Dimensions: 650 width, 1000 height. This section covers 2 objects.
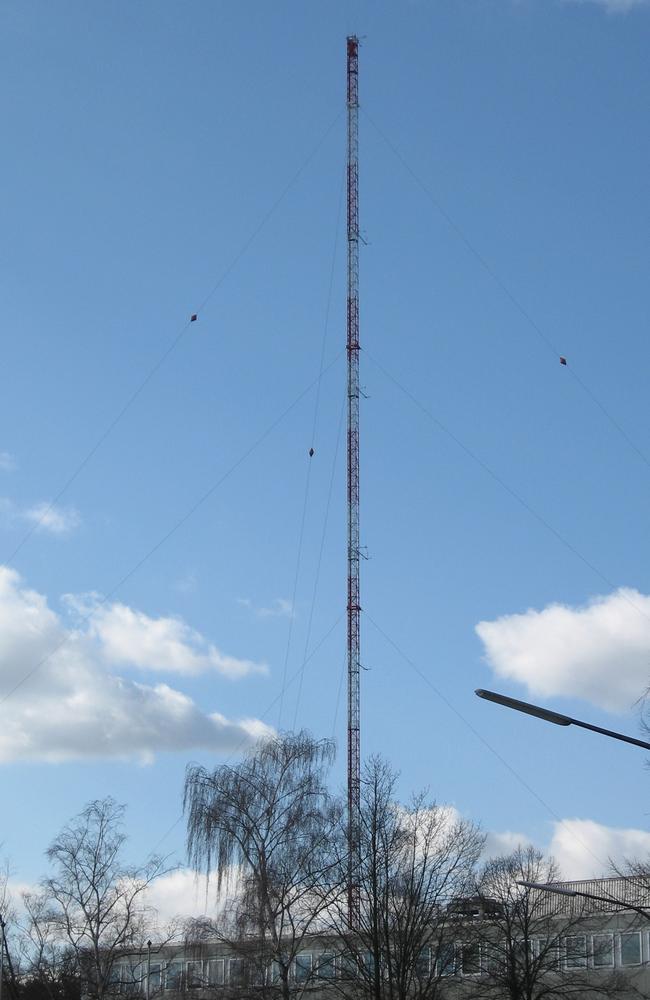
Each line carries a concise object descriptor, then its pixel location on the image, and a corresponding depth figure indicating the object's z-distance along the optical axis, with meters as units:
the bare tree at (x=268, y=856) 62.72
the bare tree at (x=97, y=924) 77.38
